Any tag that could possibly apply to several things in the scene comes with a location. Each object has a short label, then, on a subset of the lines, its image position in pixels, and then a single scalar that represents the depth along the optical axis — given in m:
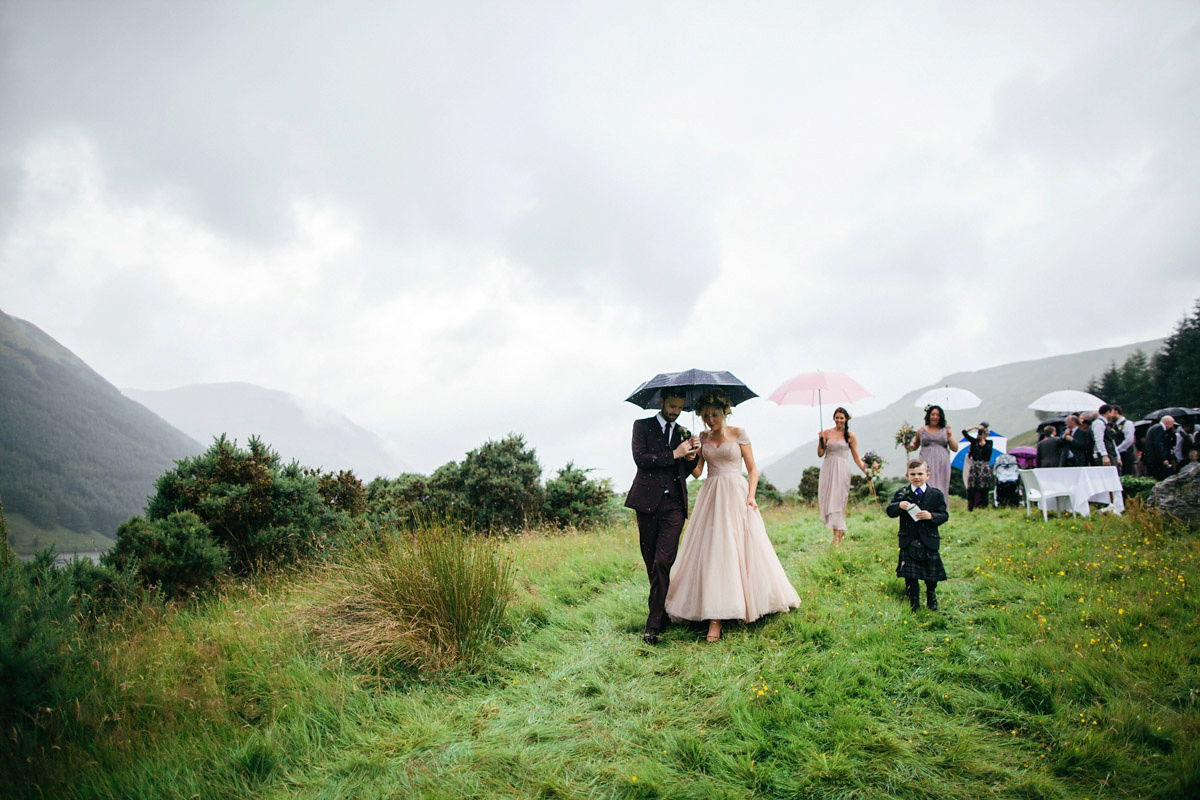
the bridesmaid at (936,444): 10.67
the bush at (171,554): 6.97
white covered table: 10.59
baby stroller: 13.98
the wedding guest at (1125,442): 14.30
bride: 5.72
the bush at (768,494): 20.49
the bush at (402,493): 12.84
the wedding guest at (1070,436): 12.36
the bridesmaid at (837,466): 9.59
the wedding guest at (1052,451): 12.83
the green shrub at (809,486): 21.25
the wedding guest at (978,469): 13.10
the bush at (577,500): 14.35
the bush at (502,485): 13.68
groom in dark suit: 5.81
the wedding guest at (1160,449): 12.87
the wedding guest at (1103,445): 12.64
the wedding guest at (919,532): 5.85
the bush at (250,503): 8.05
